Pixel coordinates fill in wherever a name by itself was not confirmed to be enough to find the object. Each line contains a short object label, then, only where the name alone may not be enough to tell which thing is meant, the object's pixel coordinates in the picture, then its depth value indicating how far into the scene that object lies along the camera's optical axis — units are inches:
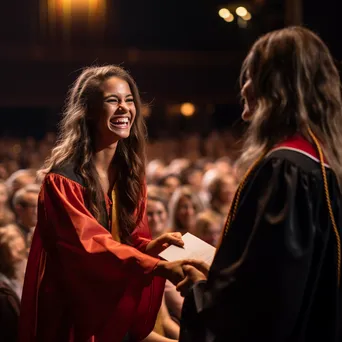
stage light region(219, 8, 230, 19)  634.1
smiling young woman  152.9
